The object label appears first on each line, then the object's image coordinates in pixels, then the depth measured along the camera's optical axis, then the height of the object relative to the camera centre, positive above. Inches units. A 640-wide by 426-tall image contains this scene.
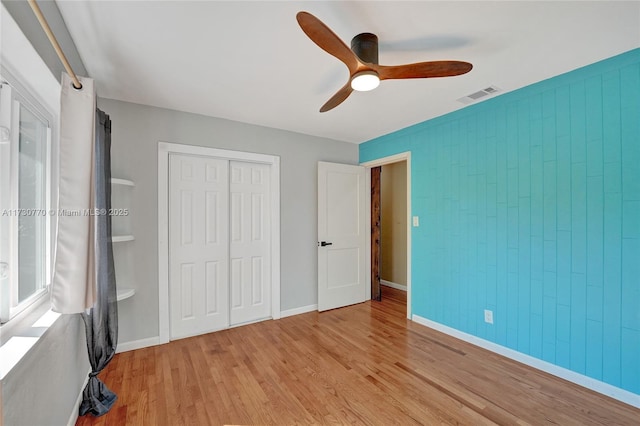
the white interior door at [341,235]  148.2 -12.3
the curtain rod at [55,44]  40.2 +29.0
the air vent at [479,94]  97.2 +44.0
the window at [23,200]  49.6 +2.7
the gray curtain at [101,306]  72.6 -26.1
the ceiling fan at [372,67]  62.7 +34.4
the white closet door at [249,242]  129.6 -14.0
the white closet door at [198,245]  114.7 -13.9
